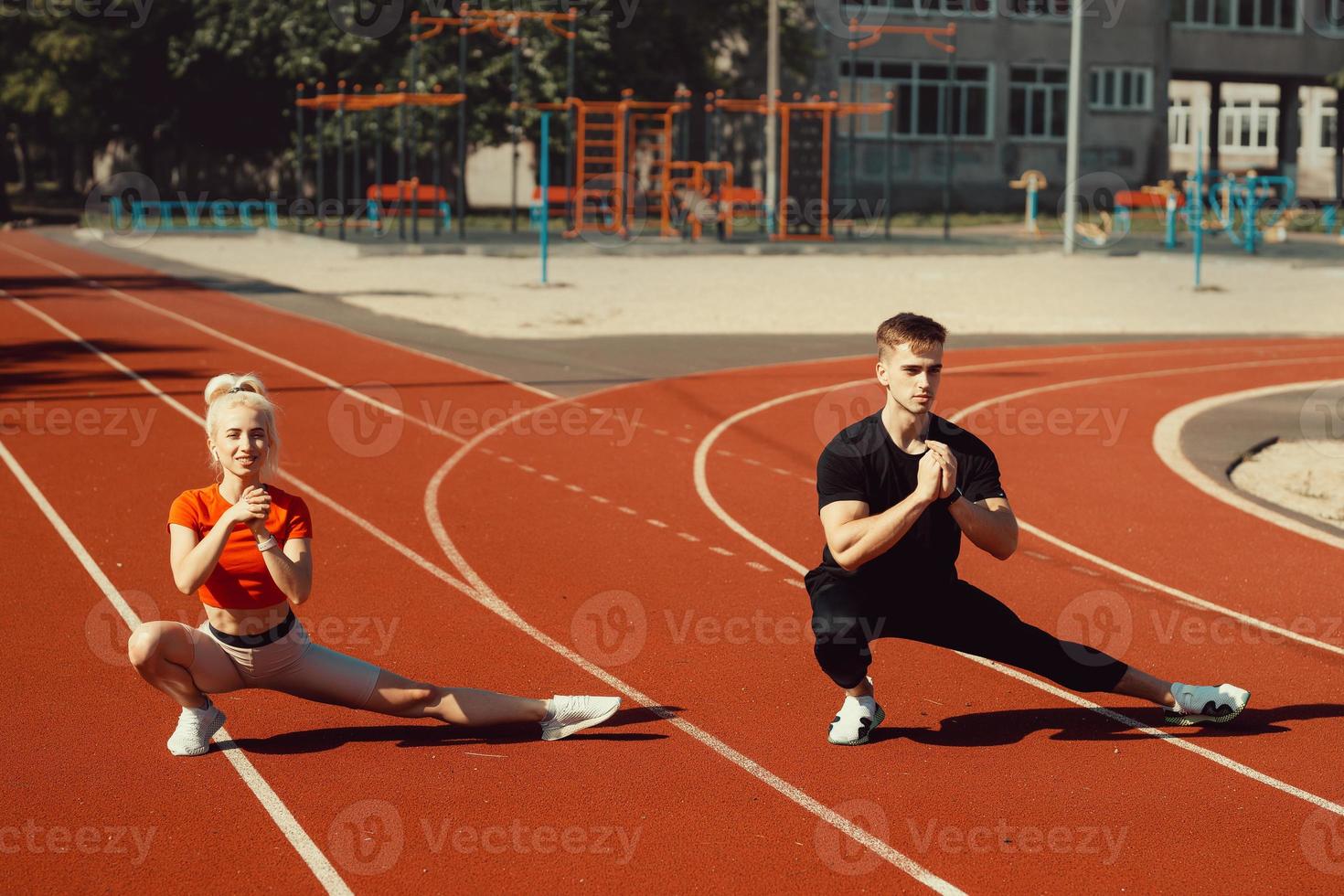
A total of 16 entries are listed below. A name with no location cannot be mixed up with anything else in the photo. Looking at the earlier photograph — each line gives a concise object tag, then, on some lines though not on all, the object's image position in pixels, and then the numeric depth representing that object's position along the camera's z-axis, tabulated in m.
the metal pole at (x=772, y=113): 40.47
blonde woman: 5.74
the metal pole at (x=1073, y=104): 35.03
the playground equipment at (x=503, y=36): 36.00
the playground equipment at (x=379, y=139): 37.34
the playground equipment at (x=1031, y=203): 42.16
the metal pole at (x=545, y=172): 29.25
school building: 56.75
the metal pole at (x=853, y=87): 38.78
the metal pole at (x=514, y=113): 37.14
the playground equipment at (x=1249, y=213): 37.19
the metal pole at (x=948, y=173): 39.50
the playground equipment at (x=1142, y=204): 47.03
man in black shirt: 5.86
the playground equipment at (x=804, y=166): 39.94
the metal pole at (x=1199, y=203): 30.23
